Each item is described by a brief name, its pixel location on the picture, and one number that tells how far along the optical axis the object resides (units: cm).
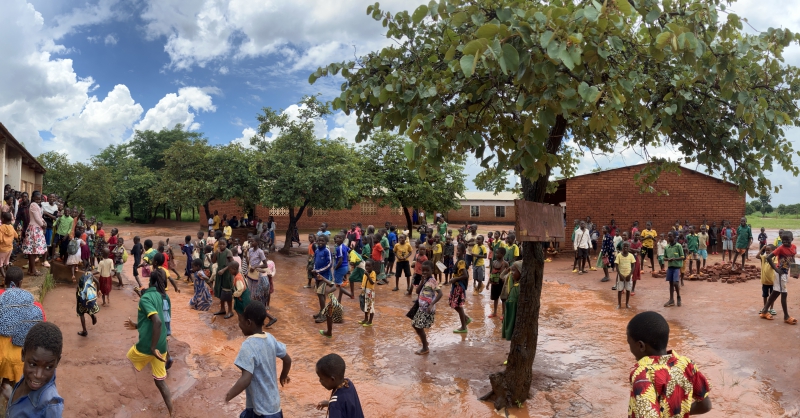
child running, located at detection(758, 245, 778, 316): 866
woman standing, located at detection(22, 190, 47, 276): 947
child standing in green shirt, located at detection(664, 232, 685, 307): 1028
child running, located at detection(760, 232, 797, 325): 831
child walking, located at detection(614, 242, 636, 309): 1038
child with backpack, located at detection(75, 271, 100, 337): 729
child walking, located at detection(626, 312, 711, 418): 262
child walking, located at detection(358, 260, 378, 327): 905
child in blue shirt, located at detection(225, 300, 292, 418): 365
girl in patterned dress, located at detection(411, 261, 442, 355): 749
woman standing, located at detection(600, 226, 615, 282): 1370
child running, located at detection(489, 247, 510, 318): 938
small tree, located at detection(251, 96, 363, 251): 1825
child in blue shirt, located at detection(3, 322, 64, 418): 282
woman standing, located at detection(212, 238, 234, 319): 930
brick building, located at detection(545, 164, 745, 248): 1919
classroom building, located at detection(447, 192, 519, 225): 4331
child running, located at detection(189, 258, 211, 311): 984
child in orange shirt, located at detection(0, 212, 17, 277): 796
